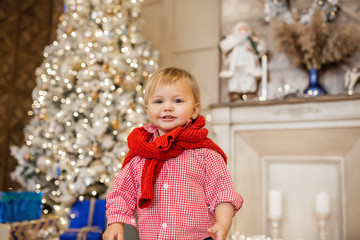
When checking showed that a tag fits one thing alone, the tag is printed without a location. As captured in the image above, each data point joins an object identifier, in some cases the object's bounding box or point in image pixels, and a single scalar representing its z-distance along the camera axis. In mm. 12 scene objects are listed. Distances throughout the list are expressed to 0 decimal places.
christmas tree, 3070
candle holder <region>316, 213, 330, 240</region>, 2559
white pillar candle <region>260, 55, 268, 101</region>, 3012
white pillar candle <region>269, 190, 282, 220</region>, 2673
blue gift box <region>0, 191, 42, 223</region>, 1873
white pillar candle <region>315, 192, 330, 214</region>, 2537
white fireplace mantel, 2598
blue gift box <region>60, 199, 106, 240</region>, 2701
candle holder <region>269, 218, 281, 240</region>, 2721
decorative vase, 2895
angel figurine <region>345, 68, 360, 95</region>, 2812
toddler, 1113
